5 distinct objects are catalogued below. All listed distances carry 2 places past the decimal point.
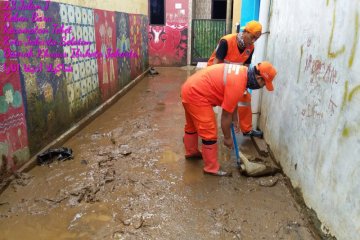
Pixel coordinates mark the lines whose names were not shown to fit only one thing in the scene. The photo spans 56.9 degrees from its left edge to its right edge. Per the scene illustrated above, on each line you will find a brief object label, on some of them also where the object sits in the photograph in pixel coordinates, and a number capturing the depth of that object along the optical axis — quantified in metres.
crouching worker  3.60
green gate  14.00
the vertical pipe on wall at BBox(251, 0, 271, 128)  5.06
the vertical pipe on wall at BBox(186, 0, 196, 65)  13.84
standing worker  4.80
